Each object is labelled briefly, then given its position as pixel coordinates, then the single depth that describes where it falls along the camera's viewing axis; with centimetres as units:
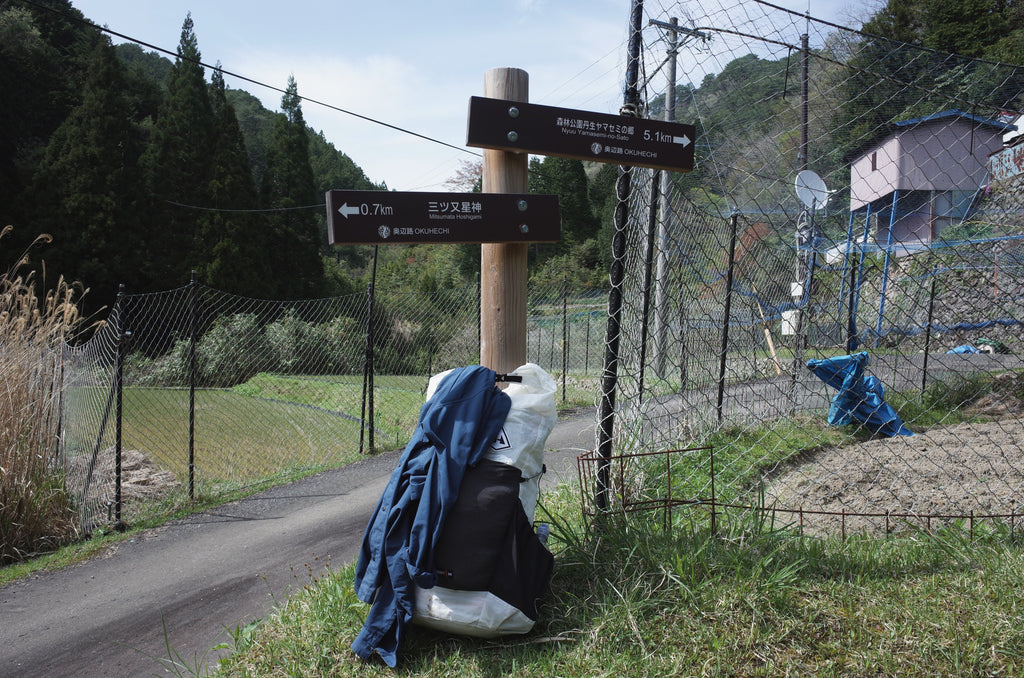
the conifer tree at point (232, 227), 2347
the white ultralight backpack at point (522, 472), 256
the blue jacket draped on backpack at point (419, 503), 259
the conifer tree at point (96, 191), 2088
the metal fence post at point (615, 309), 324
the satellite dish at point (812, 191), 408
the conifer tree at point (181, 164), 2355
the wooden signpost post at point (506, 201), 296
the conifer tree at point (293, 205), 2817
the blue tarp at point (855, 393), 611
